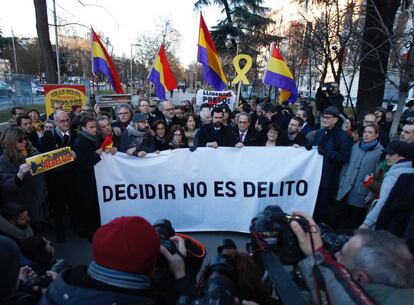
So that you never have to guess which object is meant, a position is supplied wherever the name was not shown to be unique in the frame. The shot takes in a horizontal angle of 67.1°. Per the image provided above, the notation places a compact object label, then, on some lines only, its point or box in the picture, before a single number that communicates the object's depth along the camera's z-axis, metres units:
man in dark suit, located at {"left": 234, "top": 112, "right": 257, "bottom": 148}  5.06
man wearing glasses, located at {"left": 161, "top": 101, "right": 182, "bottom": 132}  6.17
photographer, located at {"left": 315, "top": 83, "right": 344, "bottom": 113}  7.38
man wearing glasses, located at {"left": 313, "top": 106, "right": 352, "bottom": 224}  4.30
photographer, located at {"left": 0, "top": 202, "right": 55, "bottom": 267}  2.55
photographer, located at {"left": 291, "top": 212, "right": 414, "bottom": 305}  1.17
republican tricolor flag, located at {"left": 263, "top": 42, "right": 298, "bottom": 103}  6.89
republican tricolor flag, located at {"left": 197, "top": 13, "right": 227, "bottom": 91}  7.25
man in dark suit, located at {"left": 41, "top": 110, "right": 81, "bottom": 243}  4.12
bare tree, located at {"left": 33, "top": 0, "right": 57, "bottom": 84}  9.97
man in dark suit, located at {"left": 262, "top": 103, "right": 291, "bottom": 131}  6.42
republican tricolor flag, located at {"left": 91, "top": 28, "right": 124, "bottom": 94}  7.43
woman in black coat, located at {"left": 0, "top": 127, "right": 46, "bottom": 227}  3.25
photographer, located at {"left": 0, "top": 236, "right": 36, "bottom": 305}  1.28
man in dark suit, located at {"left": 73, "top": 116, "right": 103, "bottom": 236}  4.03
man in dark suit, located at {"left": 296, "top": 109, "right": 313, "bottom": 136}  5.89
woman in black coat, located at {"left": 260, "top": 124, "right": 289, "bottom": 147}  4.63
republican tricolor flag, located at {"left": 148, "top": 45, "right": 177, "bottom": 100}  7.85
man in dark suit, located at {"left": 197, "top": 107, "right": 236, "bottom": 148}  4.96
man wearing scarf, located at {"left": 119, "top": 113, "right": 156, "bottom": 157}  4.64
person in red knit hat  1.23
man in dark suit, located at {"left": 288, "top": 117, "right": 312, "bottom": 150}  4.70
